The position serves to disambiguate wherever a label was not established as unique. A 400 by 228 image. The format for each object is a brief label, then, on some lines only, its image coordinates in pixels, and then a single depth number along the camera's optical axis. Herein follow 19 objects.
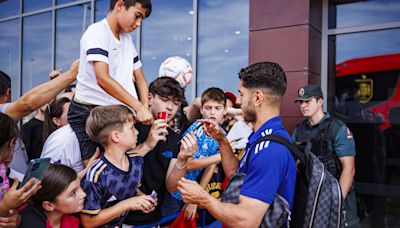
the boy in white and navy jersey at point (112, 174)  1.96
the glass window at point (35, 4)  8.98
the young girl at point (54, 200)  1.87
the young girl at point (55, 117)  3.14
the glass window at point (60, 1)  8.50
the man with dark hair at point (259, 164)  1.72
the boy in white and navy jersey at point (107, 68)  2.17
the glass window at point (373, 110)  4.73
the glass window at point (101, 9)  7.65
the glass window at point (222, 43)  5.98
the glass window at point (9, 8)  9.83
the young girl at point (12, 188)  1.66
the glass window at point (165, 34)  6.60
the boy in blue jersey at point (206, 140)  2.78
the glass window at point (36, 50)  9.18
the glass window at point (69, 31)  8.20
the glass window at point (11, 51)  9.96
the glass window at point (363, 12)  4.76
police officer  3.86
